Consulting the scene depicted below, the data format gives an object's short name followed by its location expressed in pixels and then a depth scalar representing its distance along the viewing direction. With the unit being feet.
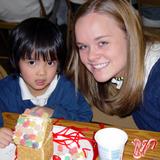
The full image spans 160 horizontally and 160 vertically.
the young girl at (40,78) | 4.74
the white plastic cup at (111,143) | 3.27
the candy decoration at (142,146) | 3.68
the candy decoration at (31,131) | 3.29
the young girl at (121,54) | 4.34
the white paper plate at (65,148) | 3.68
